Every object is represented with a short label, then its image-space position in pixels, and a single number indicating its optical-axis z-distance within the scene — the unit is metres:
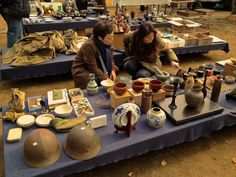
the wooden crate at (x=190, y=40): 3.74
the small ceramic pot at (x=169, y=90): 1.94
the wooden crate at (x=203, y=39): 3.79
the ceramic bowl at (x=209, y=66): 2.45
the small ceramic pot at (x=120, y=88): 1.74
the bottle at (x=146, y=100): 1.70
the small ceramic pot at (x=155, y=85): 1.82
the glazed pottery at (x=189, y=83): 1.96
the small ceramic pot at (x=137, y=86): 1.78
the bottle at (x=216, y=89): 1.87
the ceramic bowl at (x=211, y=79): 2.24
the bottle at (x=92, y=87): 1.97
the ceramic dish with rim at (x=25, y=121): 1.57
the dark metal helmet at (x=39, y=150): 1.30
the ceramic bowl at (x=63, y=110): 1.69
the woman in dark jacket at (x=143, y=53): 2.45
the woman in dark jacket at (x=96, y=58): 2.13
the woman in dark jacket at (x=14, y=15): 3.20
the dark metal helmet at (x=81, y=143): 1.36
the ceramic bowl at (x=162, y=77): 2.13
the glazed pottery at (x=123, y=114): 1.51
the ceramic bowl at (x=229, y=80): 2.27
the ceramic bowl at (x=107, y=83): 2.01
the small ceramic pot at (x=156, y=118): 1.60
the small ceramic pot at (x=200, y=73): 2.31
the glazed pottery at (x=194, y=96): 1.74
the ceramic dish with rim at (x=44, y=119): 1.59
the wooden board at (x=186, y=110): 1.70
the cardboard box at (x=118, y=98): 1.73
